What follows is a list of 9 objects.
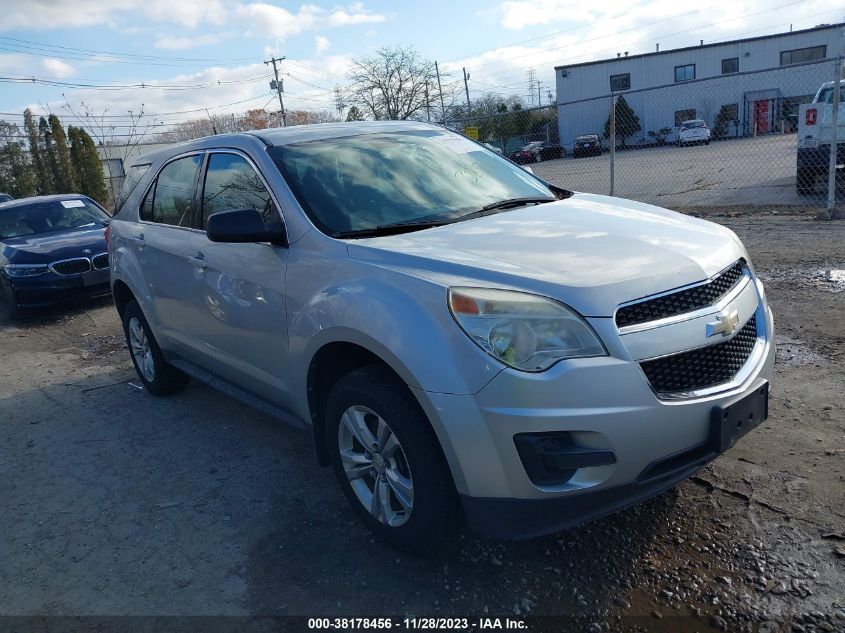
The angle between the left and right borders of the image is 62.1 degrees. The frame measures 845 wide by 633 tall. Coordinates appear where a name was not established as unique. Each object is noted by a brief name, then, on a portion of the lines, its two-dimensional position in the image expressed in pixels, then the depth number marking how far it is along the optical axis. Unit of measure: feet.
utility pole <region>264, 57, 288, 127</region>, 148.66
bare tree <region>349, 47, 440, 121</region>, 153.79
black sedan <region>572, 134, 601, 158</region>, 76.23
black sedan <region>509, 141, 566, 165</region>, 72.03
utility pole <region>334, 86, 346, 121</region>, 151.12
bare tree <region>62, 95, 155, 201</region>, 95.71
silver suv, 8.09
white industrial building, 124.26
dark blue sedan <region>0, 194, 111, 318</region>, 29.12
